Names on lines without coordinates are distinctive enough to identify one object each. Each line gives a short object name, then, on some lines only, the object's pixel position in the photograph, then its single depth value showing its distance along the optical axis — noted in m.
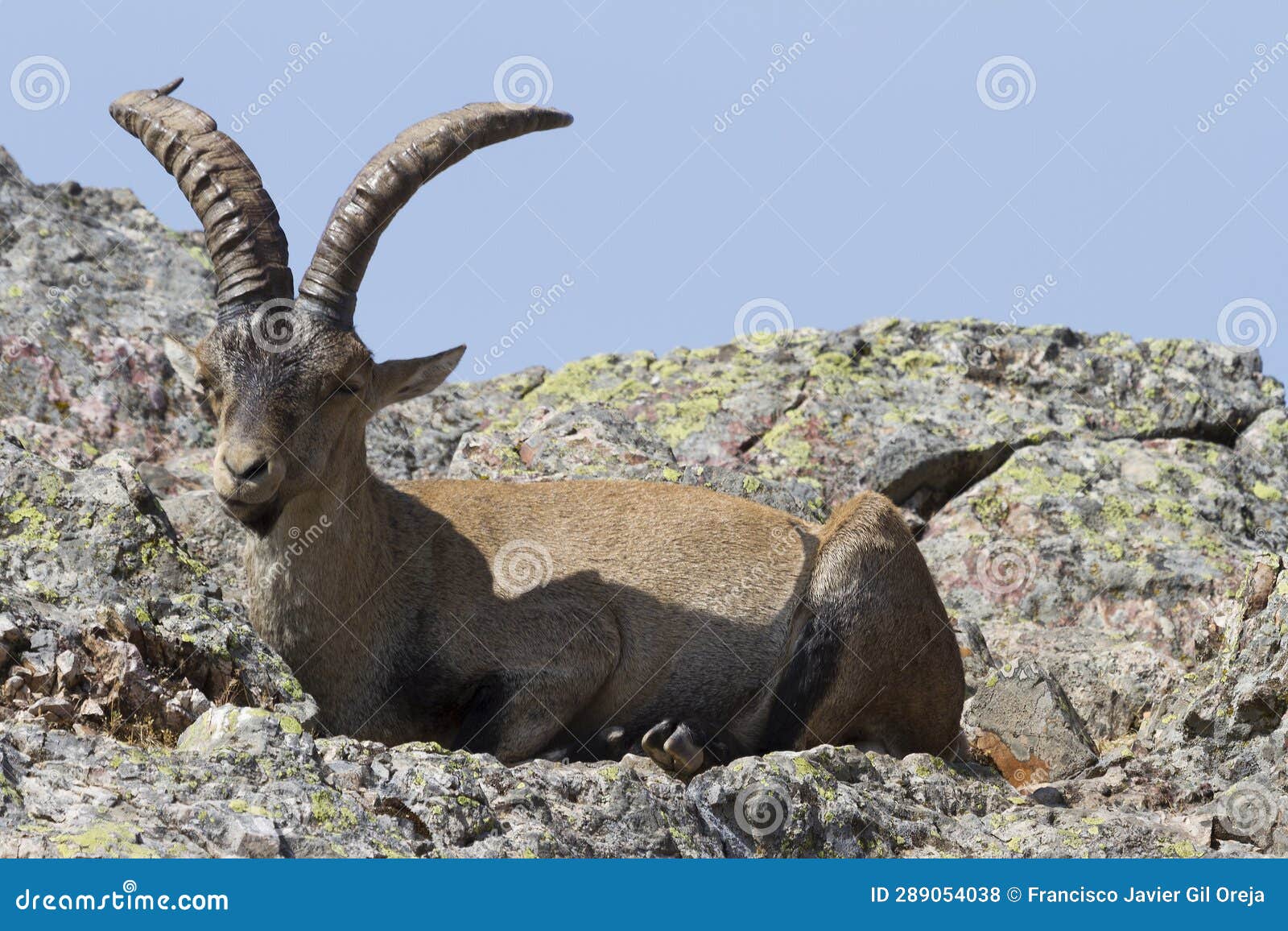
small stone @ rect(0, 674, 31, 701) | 13.45
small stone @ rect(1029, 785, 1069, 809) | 17.28
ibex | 17.91
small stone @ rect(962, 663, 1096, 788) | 20.09
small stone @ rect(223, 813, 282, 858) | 10.55
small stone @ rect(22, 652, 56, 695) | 13.66
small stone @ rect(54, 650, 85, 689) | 13.80
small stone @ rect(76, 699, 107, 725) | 13.56
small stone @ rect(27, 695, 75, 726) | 13.17
